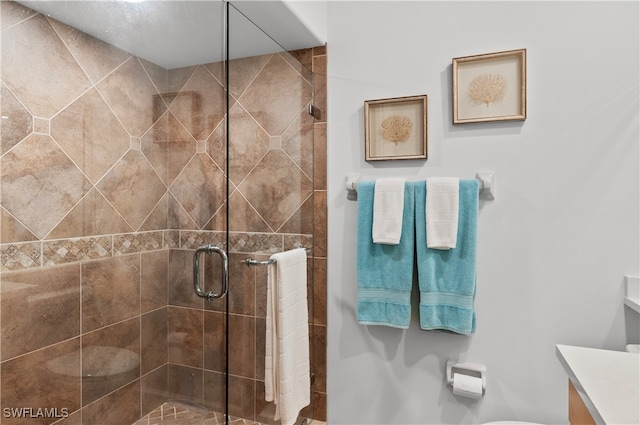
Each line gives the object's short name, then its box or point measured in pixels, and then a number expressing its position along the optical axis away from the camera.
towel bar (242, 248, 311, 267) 1.33
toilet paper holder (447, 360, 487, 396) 1.53
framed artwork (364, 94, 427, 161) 1.63
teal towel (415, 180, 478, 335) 1.47
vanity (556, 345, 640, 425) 0.79
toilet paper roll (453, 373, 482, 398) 1.46
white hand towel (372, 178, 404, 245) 1.54
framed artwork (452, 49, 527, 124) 1.48
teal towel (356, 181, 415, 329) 1.56
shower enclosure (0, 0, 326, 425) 0.81
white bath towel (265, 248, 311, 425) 1.41
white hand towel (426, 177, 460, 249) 1.47
